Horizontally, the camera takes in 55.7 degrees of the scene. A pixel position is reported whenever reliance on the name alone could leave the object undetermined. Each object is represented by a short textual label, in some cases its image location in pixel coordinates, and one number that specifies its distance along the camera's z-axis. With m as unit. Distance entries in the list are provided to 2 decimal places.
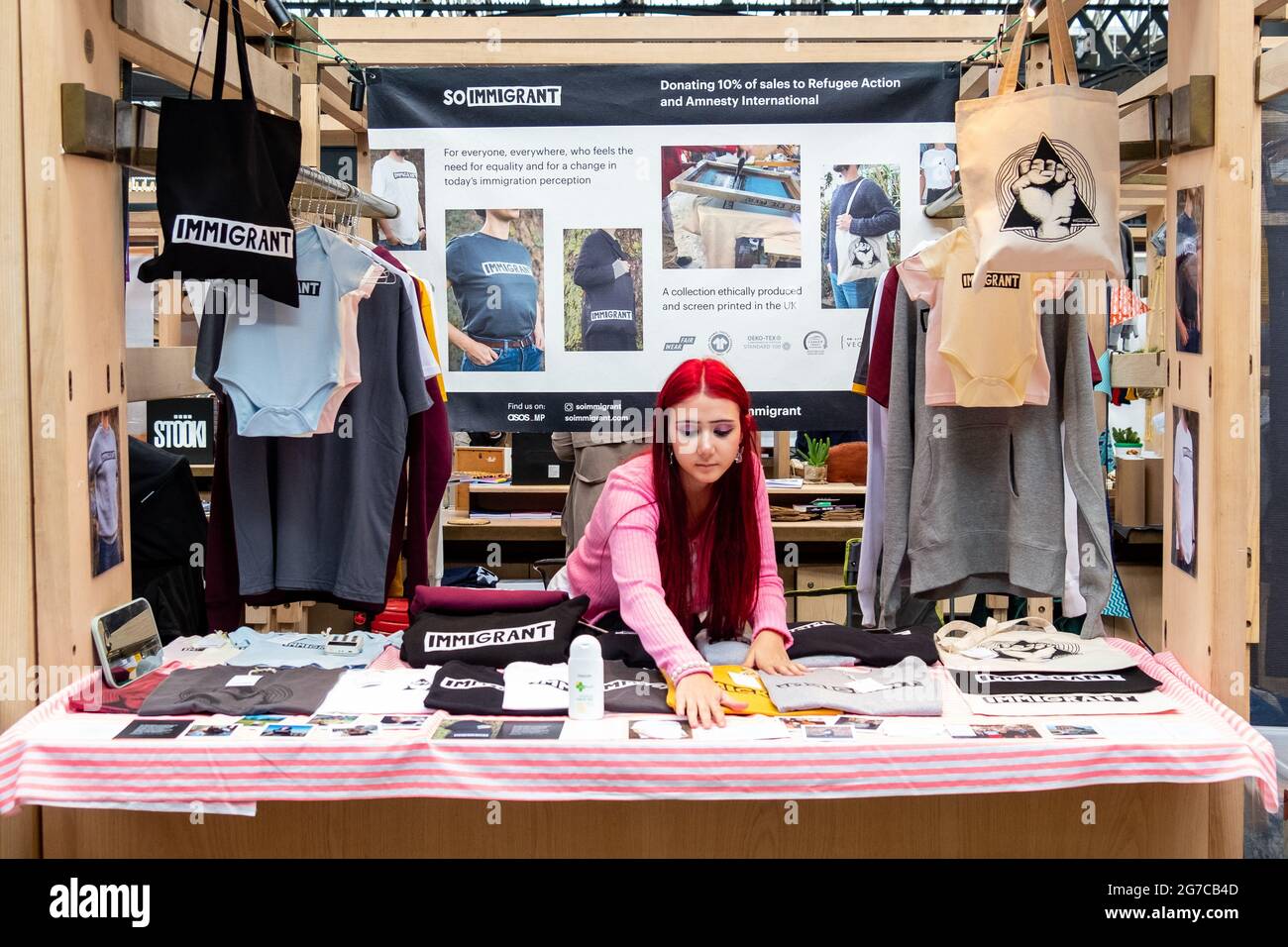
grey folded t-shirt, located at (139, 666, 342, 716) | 2.62
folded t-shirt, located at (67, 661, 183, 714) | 2.64
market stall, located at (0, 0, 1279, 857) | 2.40
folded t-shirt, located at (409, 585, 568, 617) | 3.07
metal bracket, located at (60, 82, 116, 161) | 2.68
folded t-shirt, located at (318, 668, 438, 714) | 2.64
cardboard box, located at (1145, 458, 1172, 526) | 5.65
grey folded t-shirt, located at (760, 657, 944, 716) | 2.60
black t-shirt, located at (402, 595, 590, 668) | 2.90
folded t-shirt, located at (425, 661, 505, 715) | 2.60
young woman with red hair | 2.75
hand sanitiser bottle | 2.54
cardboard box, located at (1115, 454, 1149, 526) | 5.67
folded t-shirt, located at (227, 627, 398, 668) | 2.98
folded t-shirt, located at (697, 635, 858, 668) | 2.94
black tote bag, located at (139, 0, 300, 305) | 2.86
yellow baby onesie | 3.20
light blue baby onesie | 3.23
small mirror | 2.78
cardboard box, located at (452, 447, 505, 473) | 6.21
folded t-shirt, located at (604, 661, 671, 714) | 2.59
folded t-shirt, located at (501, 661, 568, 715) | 2.59
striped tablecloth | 2.39
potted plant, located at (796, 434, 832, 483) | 6.31
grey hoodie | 3.29
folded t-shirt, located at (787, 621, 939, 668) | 2.95
